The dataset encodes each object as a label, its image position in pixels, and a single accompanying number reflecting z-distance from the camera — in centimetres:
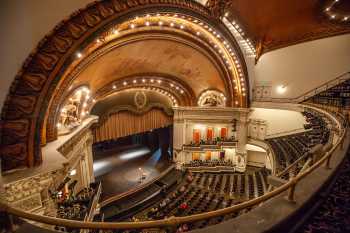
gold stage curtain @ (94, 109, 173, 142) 1249
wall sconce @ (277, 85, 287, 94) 1555
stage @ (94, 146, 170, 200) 1325
